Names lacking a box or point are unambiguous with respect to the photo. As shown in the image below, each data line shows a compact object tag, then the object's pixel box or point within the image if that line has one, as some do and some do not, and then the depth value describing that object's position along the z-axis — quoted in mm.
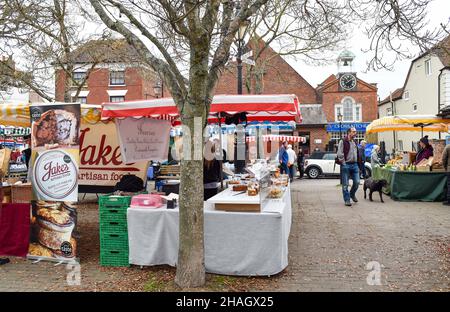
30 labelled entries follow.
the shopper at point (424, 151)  12125
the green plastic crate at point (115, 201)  5555
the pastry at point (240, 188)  5901
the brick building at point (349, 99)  38031
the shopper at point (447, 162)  10547
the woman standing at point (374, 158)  17203
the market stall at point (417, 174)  11398
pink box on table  5465
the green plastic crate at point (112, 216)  5559
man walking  10414
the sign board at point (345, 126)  35447
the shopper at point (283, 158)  16391
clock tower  38000
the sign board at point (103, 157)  10039
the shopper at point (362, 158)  15488
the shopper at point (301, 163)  22953
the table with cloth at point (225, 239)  5012
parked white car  22875
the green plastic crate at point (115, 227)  5551
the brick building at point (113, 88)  35500
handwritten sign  7918
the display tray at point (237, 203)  5129
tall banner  5688
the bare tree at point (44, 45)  9875
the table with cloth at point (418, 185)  11359
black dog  11634
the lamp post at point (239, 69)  10161
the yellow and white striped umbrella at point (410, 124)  12664
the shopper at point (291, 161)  17705
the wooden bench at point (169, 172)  10125
